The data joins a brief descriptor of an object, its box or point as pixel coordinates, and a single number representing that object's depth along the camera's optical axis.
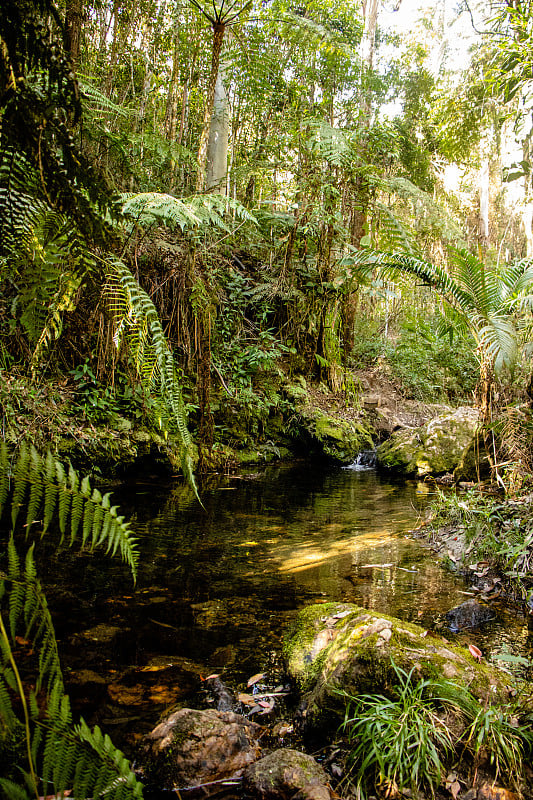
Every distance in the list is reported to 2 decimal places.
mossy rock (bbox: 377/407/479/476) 7.35
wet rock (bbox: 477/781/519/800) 1.54
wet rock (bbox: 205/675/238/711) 2.02
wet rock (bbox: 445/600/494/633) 2.71
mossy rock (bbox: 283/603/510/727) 1.93
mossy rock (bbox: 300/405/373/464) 8.04
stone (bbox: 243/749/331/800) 1.51
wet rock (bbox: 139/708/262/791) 1.63
